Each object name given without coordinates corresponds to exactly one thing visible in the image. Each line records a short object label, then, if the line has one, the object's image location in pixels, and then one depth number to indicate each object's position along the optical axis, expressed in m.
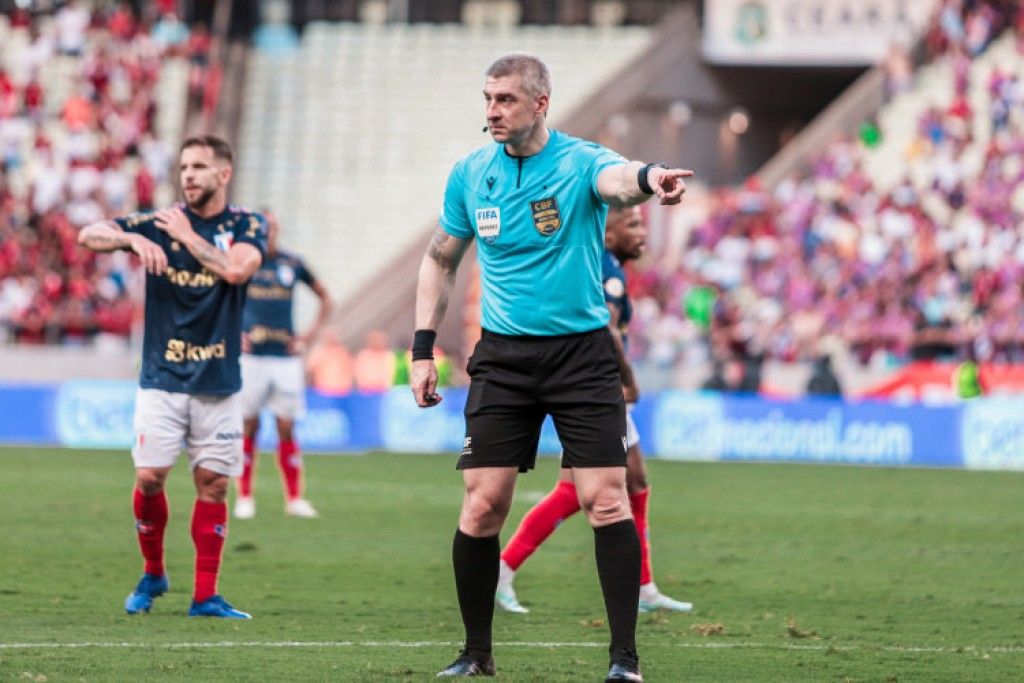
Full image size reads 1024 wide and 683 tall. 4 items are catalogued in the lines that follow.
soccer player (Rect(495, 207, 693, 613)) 20.00
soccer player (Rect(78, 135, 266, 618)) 19.12
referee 14.43
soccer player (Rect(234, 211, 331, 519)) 32.47
